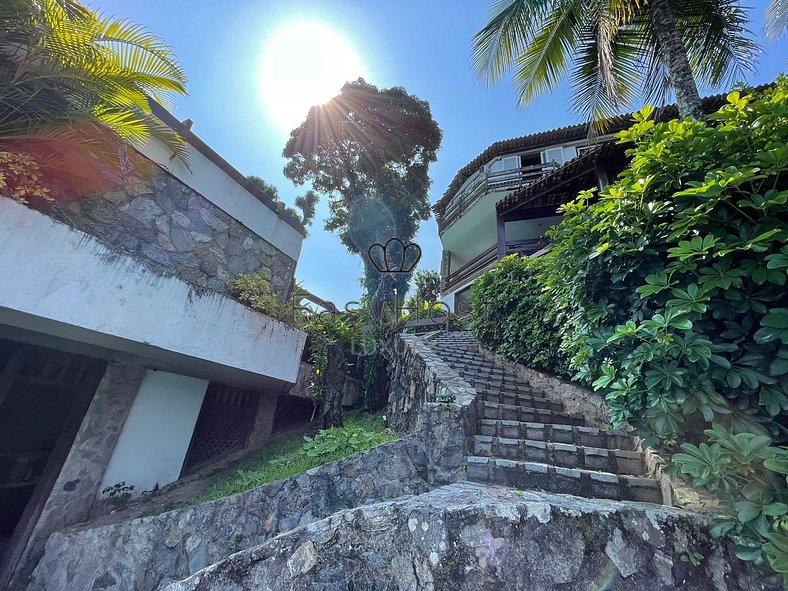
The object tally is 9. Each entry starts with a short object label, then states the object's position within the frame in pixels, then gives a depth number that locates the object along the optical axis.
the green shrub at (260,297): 5.45
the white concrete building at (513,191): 10.71
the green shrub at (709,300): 1.81
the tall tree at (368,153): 13.97
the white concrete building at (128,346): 3.41
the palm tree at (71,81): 3.59
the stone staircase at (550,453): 2.62
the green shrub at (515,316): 4.95
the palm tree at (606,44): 5.65
